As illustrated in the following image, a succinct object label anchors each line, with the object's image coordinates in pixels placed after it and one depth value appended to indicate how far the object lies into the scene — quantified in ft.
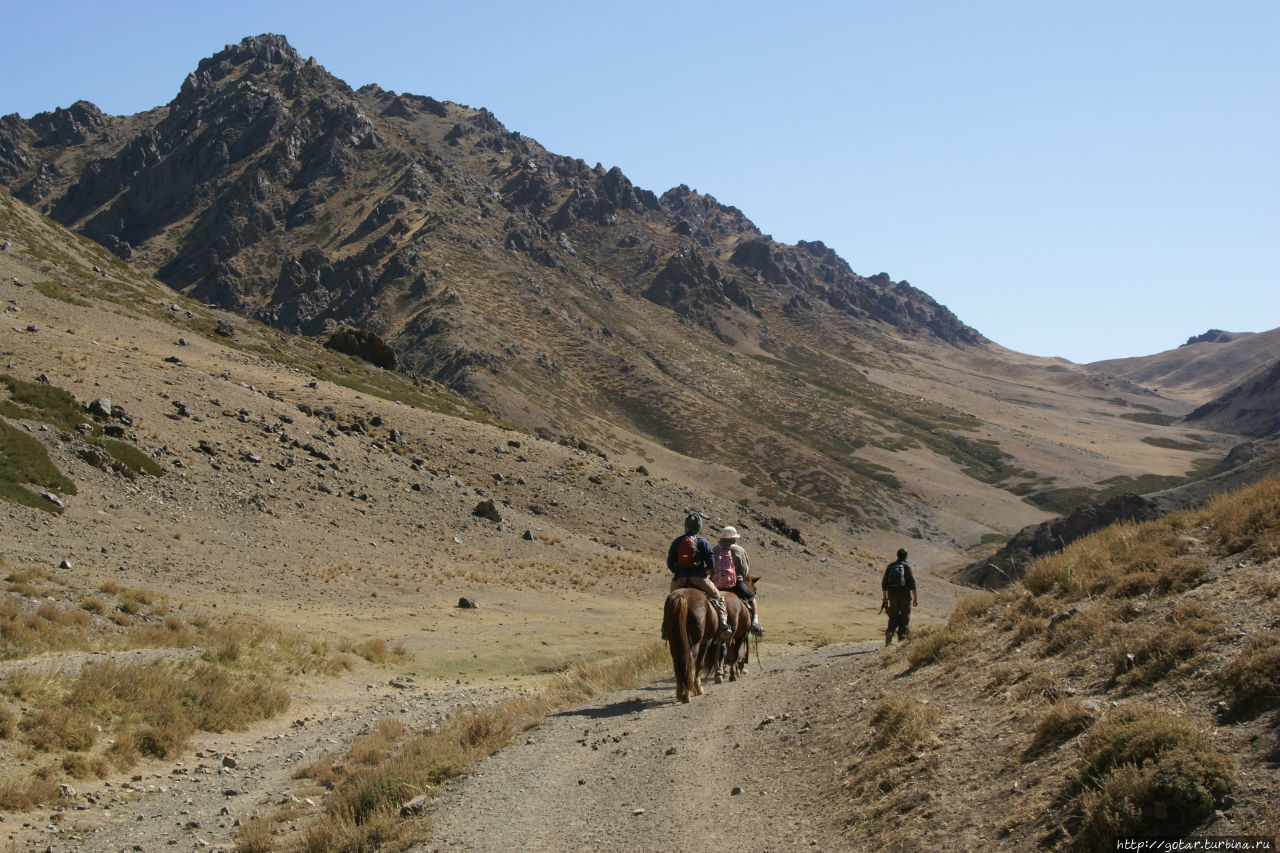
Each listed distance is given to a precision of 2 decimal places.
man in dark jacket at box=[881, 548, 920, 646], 66.13
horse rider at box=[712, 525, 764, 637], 50.85
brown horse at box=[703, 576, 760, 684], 48.39
